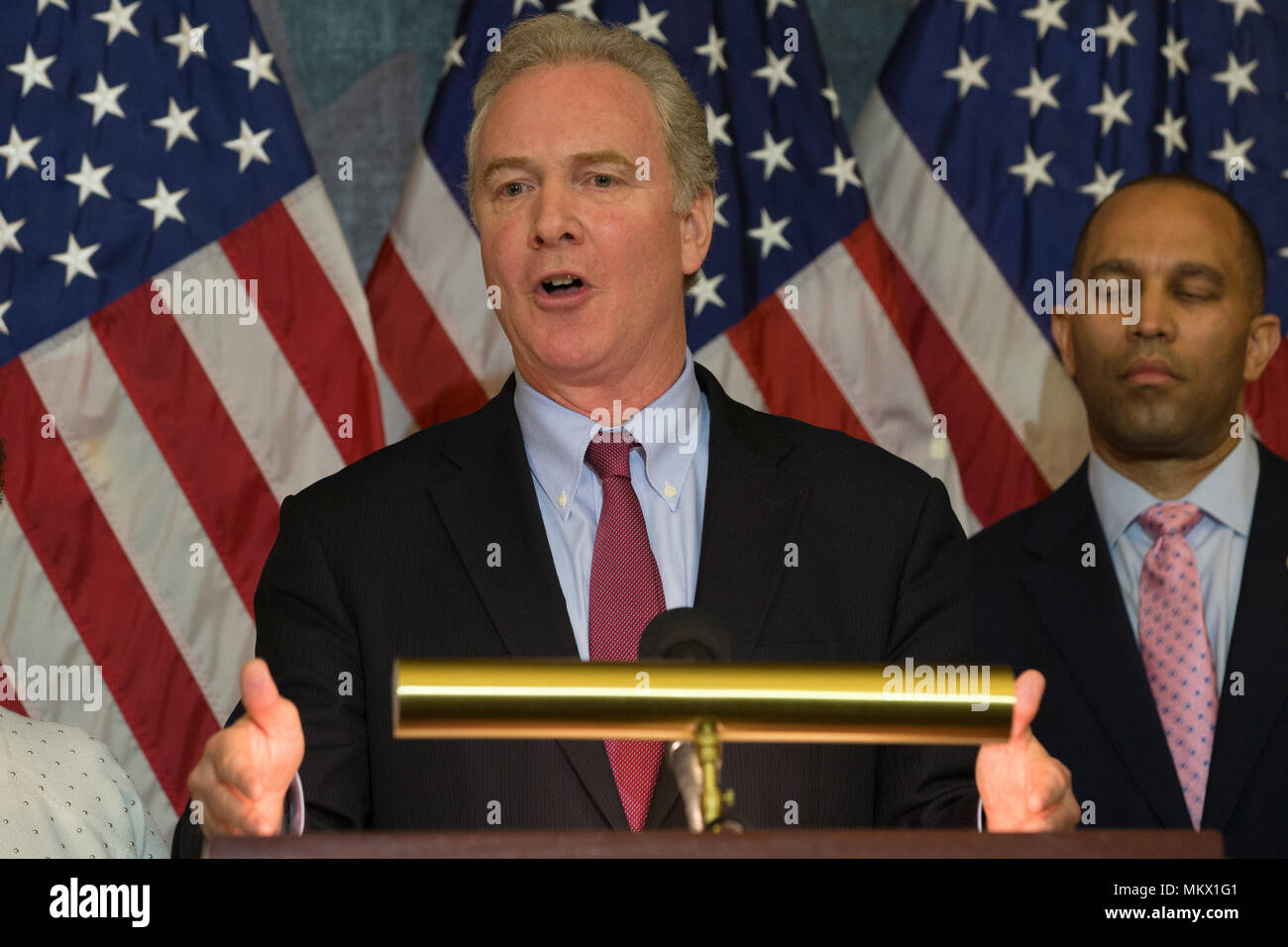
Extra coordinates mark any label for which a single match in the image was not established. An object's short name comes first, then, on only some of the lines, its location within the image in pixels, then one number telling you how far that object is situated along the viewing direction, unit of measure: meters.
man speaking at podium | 2.29
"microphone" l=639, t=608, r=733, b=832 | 1.41
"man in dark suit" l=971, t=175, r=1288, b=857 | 3.25
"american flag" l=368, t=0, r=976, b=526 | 3.99
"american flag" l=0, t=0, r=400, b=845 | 3.79
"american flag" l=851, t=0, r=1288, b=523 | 4.18
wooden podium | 1.22
